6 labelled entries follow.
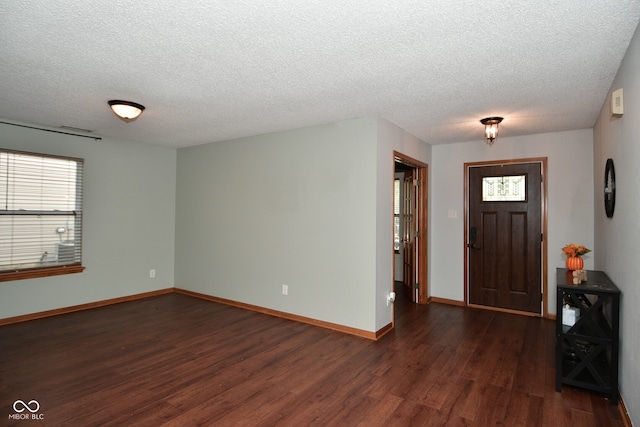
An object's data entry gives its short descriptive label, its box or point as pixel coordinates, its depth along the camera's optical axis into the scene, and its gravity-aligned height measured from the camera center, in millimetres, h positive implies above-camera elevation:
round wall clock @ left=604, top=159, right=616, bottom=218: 2787 +278
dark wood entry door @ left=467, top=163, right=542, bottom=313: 4621 -210
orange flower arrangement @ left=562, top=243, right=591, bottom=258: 3125 -263
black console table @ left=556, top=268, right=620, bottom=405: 2516 -859
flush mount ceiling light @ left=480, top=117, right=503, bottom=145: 3850 +1069
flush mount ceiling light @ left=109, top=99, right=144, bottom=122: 3340 +1046
